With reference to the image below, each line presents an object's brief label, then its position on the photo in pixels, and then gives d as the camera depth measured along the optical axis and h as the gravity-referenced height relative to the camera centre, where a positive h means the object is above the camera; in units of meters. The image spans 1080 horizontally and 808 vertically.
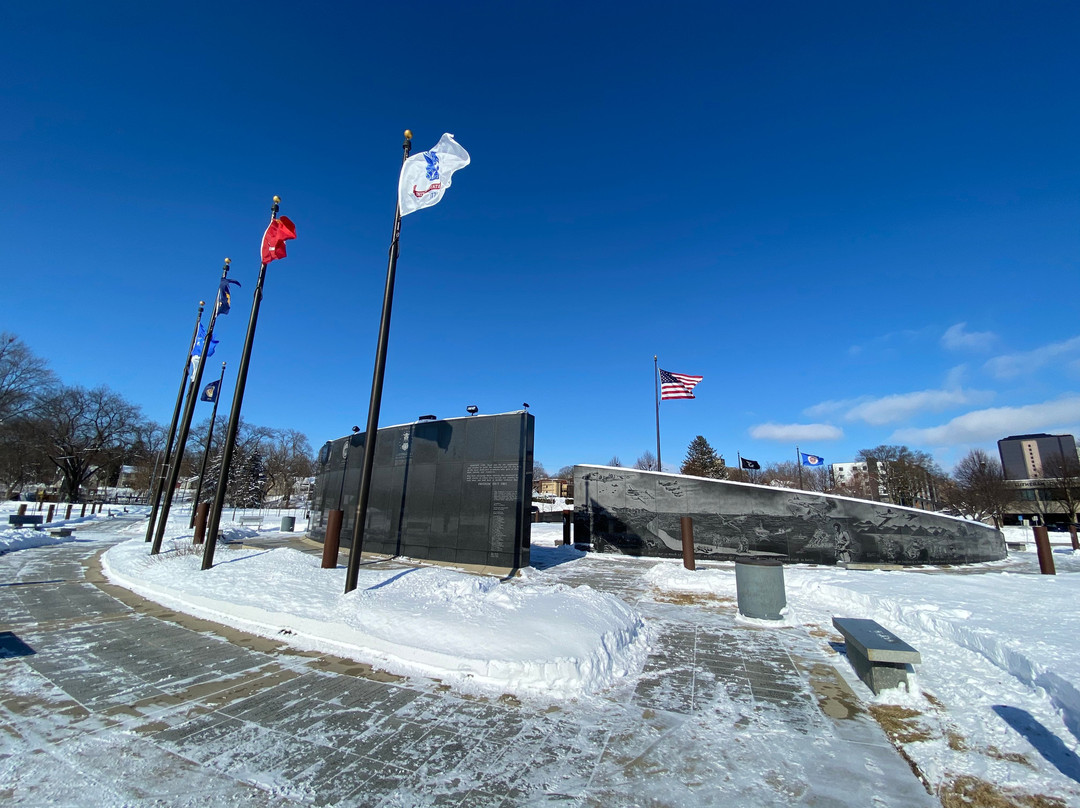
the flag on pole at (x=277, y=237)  11.07 +6.09
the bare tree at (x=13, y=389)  35.97 +7.61
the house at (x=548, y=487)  97.06 +4.37
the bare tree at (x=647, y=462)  83.06 +8.61
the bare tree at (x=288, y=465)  61.81 +4.40
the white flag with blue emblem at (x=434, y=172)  8.60 +6.02
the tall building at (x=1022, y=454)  86.00 +13.48
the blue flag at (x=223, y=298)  14.00 +5.83
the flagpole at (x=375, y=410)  7.44 +1.52
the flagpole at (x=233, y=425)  9.71 +1.51
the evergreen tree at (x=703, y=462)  45.09 +5.00
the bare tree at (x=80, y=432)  43.03 +5.37
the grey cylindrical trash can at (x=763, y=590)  7.67 -1.23
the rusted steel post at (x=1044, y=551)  12.85 -0.70
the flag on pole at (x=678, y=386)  21.39 +5.79
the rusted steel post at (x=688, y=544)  13.18 -0.91
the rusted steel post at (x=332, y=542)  9.48 -0.87
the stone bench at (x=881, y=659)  4.37 -1.31
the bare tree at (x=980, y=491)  36.62 +2.61
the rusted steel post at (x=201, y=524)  13.69 -0.94
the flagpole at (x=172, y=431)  15.43 +2.12
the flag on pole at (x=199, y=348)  15.05 +4.65
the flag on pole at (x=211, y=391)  17.47 +3.80
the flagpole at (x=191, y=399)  14.05 +2.89
